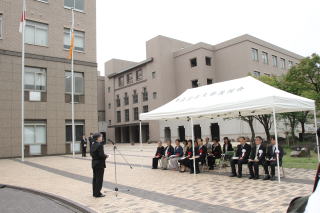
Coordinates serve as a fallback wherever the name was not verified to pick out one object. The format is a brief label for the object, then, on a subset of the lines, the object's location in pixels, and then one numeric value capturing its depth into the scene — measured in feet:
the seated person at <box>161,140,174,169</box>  43.78
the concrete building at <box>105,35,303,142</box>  143.23
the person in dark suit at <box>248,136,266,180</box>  32.42
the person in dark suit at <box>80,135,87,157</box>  73.18
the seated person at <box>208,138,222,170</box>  41.29
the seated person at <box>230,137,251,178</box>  34.04
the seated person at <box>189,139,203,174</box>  38.71
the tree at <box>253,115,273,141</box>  82.41
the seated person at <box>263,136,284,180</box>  31.71
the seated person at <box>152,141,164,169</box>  44.65
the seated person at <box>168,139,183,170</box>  43.11
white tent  31.70
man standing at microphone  26.14
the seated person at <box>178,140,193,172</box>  39.99
